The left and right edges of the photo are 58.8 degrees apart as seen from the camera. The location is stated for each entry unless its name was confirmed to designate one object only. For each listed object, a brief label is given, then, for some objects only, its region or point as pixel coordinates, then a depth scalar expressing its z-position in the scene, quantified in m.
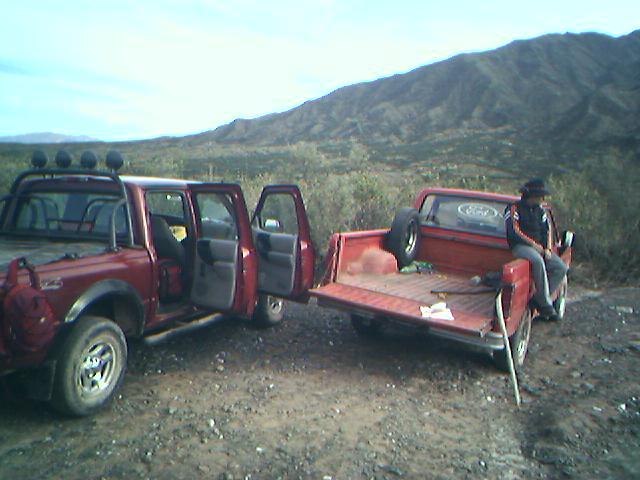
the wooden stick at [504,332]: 4.93
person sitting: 6.13
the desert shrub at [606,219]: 10.35
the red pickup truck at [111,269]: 3.84
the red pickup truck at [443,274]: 5.13
